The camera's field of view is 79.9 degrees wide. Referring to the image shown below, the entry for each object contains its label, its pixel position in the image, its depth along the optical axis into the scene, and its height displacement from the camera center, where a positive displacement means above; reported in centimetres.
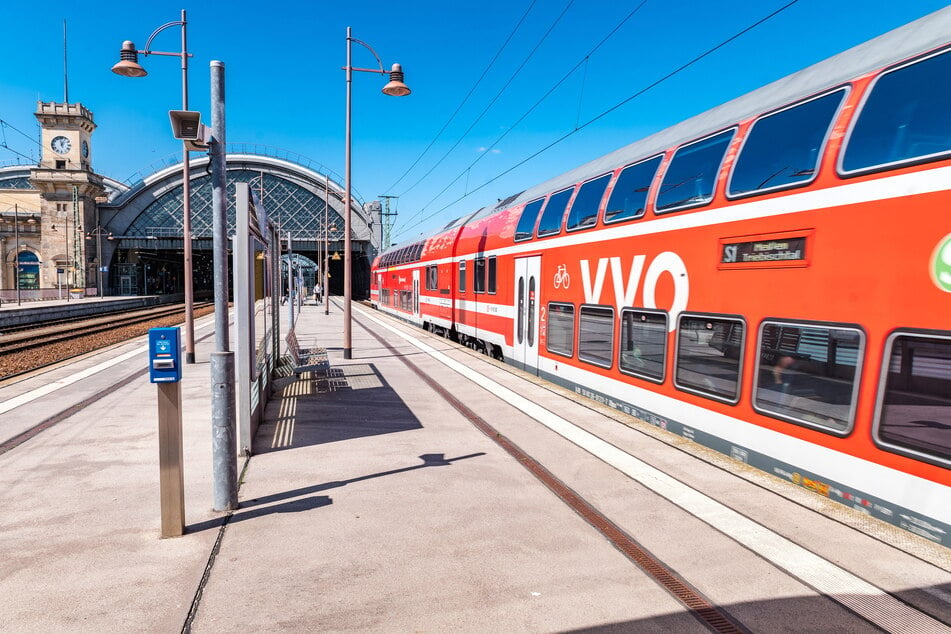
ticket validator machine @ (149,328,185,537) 413 -104
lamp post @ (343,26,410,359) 1379 +334
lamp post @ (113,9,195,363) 1192 +108
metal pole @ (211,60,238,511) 470 -87
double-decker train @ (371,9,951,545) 413 +10
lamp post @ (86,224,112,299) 5897 +353
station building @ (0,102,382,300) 5931 +737
